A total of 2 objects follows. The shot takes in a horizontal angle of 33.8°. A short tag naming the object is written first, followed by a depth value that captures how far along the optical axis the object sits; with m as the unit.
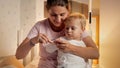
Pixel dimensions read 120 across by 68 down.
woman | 1.07
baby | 1.10
